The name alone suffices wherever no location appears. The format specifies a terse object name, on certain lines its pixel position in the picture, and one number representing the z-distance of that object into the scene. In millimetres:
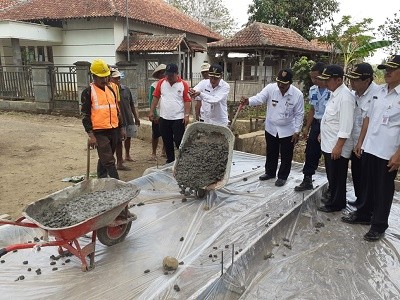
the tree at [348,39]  13094
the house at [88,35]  14734
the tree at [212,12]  36072
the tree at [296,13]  20516
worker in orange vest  3904
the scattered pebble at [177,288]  2499
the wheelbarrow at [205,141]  4098
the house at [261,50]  16031
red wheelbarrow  2535
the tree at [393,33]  18645
